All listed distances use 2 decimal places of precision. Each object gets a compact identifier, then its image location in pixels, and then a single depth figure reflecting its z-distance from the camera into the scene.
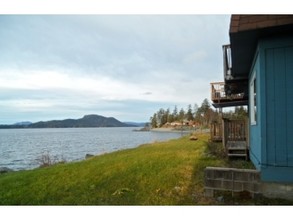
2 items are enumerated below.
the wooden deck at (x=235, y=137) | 6.83
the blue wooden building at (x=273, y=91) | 3.61
